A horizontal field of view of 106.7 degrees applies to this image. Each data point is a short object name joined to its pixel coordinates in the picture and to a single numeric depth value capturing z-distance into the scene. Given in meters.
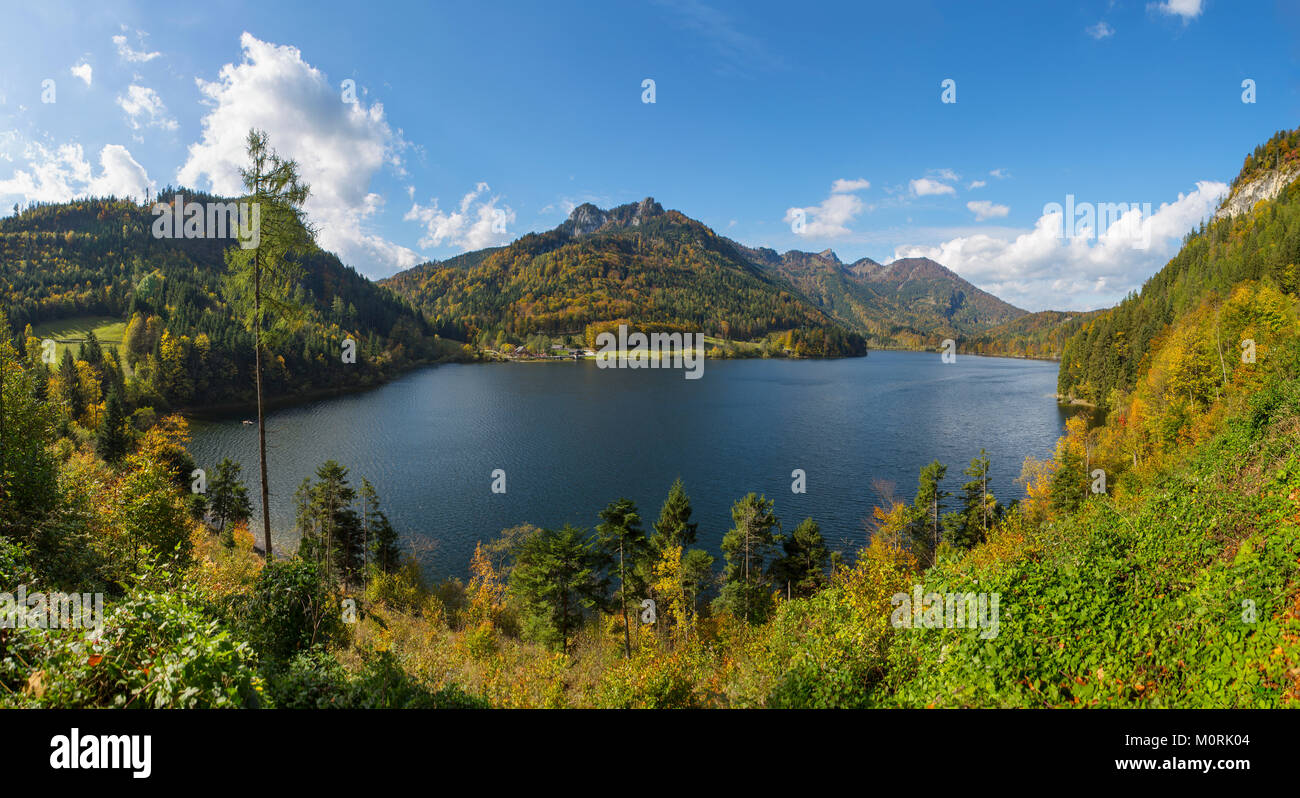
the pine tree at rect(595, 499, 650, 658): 24.95
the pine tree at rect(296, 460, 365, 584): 28.53
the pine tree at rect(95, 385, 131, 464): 37.47
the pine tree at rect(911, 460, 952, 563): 31.35
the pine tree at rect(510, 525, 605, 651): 23.33
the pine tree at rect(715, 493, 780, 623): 25.48
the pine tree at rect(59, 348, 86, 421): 47.50
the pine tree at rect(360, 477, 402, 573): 29.81
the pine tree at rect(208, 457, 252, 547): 35.50
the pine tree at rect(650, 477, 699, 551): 28.09
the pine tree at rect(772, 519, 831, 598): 27.62
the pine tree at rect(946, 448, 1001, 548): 30.45
